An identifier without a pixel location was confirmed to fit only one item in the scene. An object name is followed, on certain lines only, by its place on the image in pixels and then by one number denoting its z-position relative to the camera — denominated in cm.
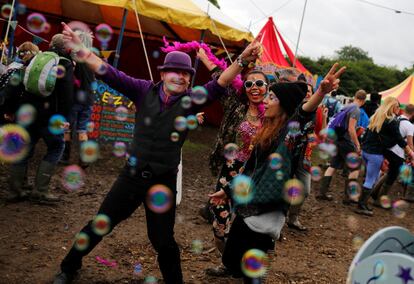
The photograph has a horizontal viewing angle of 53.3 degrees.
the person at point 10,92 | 413
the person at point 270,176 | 238
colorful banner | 668
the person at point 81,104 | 584
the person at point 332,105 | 1061
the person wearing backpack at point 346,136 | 599
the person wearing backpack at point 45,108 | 401
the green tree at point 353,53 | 8675
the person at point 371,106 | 814
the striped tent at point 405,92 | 1329
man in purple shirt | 263
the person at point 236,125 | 330
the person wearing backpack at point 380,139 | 590
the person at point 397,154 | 619
